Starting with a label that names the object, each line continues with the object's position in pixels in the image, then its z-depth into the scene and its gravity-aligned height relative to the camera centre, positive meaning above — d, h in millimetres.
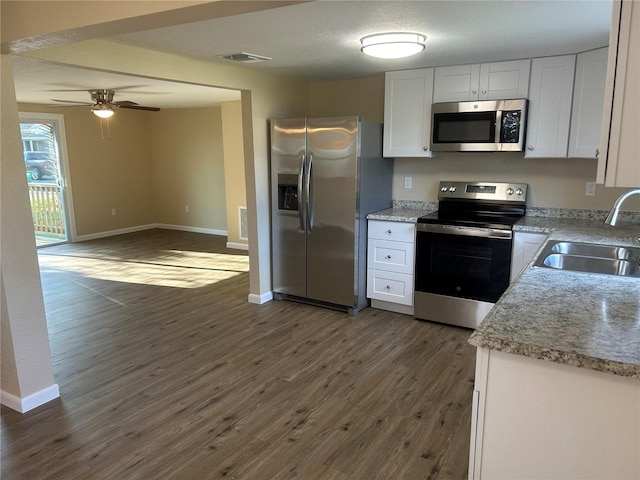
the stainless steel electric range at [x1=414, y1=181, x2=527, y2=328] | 3504 -718
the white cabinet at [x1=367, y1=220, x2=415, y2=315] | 3922 -892
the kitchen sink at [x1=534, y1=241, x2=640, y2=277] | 2395 -532
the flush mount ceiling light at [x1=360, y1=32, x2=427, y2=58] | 2762 +719
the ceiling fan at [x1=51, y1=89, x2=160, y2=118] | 5180 +718
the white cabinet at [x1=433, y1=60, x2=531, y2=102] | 3500 +624
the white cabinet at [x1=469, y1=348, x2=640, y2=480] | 1266 -765
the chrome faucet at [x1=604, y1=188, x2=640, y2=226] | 1971 -240
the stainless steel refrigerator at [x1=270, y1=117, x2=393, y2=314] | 3898 -346
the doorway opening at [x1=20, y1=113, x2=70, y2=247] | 7032 -164
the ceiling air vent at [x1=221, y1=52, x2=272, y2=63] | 3295 +776
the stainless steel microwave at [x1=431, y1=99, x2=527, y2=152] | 3502 +274
